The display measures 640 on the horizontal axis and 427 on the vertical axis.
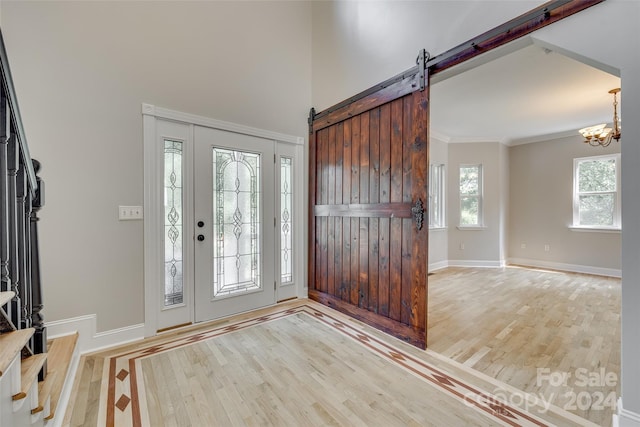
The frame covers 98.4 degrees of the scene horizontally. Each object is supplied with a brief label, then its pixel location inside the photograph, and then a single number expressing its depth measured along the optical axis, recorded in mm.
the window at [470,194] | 5824
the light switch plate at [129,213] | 2367
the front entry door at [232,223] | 2795
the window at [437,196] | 5641
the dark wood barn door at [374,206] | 2336
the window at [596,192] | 4902
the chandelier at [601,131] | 3553
